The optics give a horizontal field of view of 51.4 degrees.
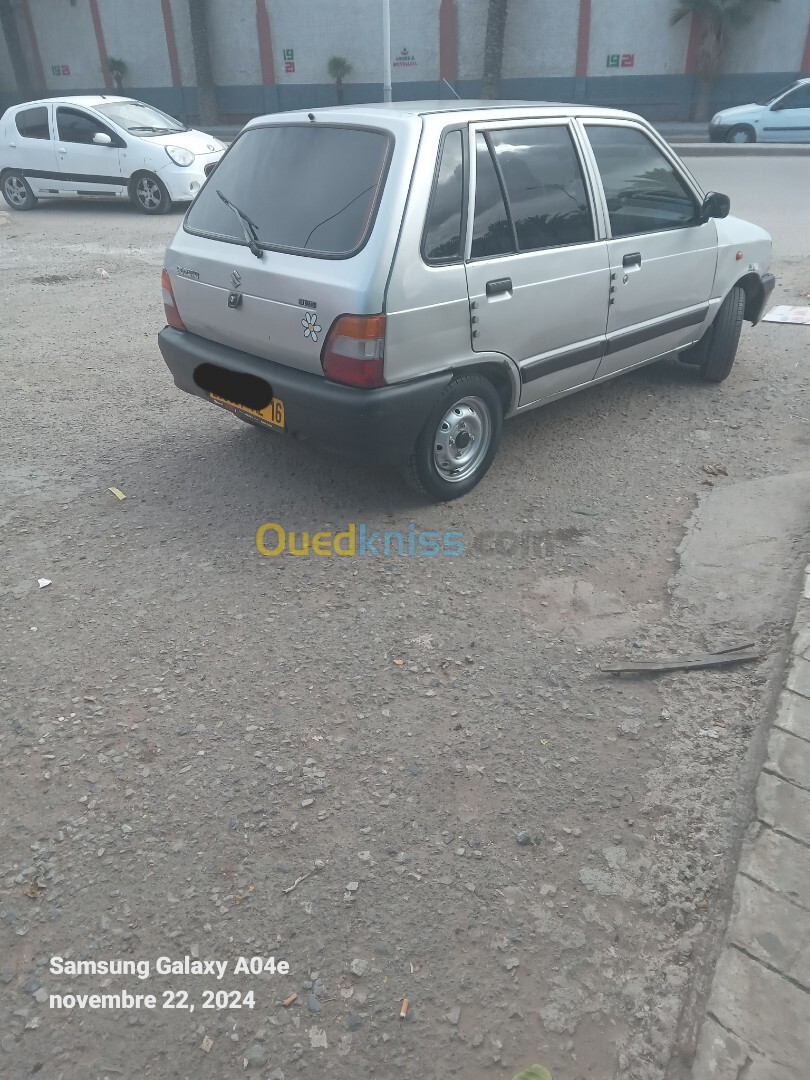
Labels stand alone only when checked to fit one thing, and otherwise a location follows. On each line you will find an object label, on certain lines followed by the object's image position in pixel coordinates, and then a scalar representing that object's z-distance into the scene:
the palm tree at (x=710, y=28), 25.05
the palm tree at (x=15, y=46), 31.95
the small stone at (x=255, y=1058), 2.01
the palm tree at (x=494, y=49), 25.75
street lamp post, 21.91
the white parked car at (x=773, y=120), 18.91
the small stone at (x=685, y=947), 2.22
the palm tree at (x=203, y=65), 28.34
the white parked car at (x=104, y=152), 12.38
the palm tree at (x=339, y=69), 28.94
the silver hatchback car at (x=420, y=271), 3.68
